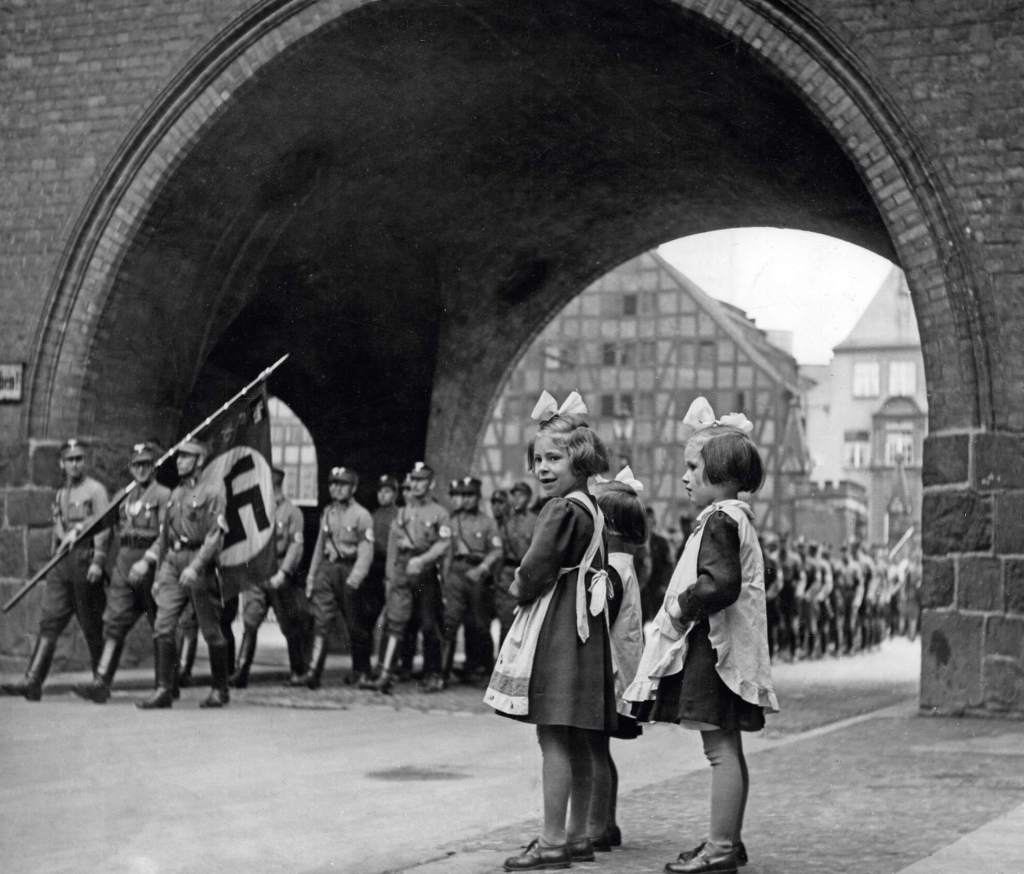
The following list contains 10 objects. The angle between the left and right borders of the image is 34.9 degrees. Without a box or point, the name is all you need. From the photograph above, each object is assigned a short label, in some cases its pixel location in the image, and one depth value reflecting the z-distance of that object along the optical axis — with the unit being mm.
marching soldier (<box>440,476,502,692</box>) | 14188
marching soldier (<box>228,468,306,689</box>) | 13383
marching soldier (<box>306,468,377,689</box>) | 13680
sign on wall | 13797
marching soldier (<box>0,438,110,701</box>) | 11633
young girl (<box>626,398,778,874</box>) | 5289
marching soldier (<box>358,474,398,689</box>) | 15039
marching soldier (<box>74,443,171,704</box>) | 11422
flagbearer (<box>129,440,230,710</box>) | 10953
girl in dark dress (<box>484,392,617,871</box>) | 5473
